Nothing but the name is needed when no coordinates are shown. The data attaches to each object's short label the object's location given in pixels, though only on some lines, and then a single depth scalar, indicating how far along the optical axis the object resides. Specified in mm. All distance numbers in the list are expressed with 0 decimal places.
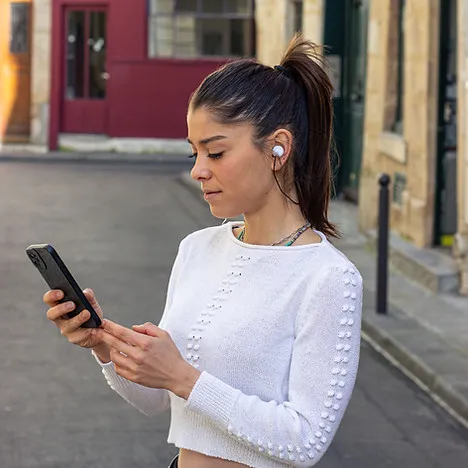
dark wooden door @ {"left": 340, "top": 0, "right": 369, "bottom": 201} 16719
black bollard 9594
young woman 2562
